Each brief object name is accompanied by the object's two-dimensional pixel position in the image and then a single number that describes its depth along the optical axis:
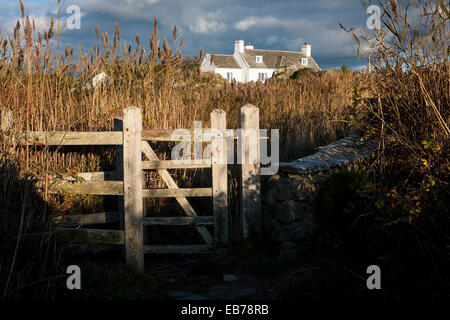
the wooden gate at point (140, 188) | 4.63
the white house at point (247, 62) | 46.06
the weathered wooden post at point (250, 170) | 5.11
